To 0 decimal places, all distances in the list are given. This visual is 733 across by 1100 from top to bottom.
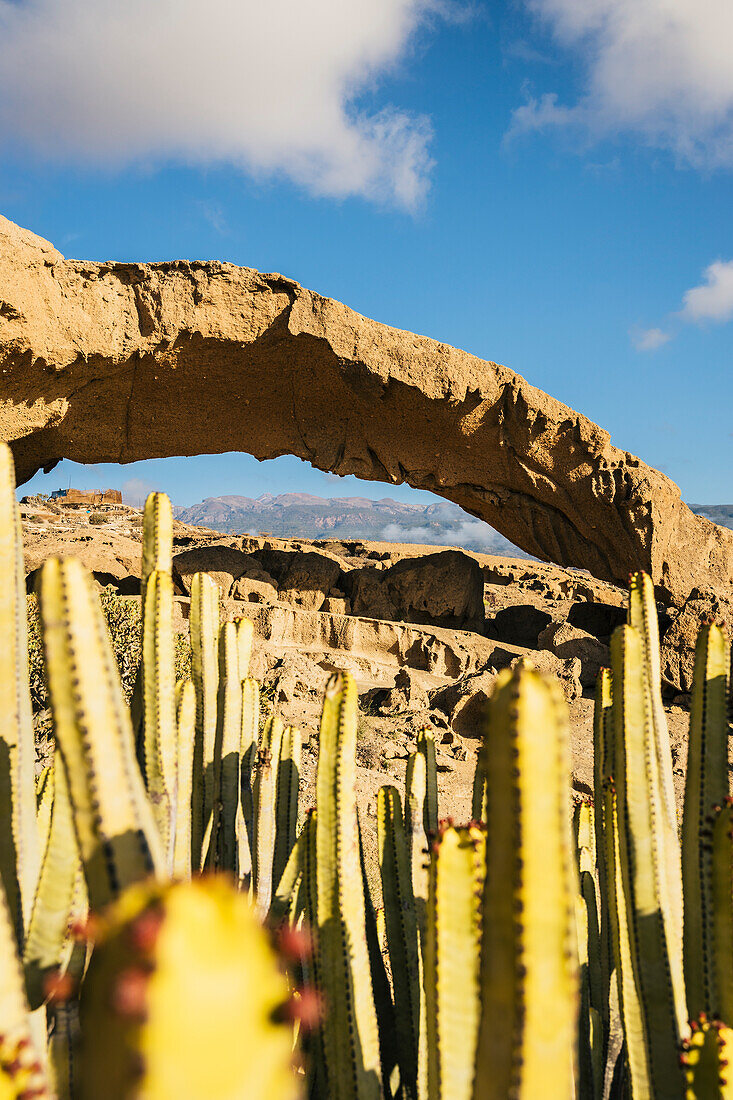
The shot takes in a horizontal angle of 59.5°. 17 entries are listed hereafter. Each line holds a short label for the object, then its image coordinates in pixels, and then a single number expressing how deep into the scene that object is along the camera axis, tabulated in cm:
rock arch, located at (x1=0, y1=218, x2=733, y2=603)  949
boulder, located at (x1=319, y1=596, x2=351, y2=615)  1330
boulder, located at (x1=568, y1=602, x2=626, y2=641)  1354
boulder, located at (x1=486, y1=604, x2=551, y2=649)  1351
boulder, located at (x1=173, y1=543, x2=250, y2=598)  1255
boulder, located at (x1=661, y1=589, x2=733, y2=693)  1041
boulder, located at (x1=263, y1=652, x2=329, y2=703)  861
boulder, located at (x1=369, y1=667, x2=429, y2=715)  891
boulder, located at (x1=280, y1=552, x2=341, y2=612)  1324
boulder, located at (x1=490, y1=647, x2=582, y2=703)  968
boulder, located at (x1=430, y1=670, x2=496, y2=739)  839
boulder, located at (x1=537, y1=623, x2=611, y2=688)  1086
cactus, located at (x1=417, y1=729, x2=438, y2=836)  293
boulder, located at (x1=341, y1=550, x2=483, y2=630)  1373
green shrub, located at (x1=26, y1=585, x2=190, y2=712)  672
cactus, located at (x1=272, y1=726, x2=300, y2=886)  323
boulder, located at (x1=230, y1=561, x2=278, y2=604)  1246
